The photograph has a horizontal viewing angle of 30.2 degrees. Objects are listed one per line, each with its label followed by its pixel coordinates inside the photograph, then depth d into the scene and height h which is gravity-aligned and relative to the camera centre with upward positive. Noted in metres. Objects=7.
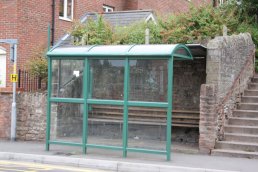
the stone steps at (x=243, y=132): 12.76 -1.29
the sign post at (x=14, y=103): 15.81 -0.67
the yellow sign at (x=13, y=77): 15.95 +0.18
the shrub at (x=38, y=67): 17.22 +0.59
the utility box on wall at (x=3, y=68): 19.22 +0.59
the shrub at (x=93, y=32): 17.19 +1.93
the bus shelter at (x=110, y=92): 12.16 -0.21
